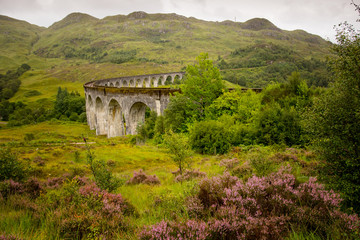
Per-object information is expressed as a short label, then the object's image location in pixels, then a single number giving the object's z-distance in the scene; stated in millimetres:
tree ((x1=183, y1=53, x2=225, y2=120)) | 23547
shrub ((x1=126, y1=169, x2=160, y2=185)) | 8976
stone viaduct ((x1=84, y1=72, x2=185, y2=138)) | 28336
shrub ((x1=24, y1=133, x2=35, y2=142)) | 42666
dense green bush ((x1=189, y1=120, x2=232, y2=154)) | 17250
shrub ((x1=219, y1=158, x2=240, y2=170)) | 9297
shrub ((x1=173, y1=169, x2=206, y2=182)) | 8173
